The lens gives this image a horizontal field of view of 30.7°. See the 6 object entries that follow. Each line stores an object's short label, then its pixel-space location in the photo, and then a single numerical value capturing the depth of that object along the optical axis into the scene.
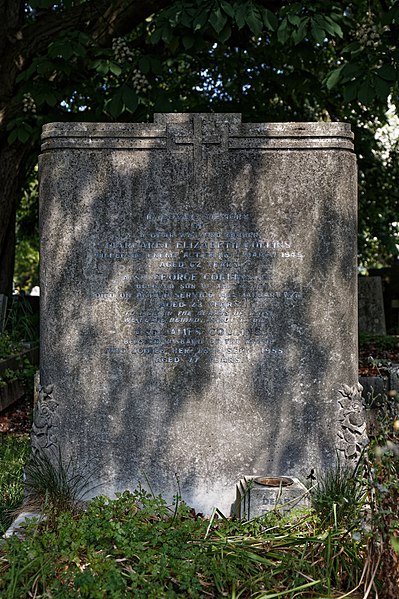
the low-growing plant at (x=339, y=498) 4.01
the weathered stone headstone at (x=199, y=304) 4.81
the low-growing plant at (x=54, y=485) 4.46
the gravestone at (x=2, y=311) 9.88
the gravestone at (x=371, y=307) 12.48
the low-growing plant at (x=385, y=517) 3.14
